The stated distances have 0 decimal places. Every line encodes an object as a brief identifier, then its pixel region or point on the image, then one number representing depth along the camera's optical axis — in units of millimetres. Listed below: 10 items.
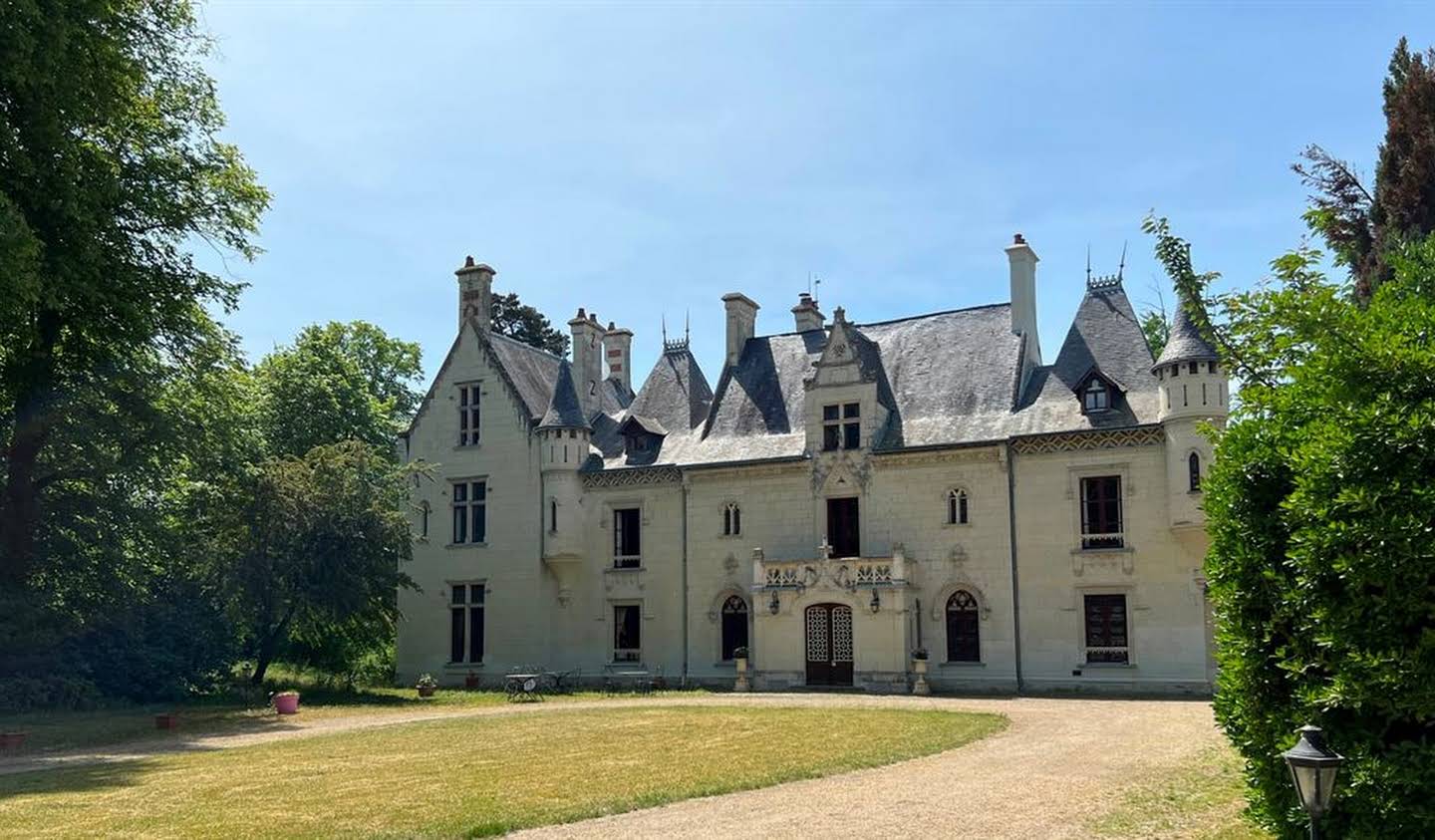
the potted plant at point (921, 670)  28020
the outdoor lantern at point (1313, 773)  6812
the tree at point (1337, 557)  6910
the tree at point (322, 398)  42188
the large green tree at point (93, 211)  21484
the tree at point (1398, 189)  21609
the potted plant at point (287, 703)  25000
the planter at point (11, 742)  19188
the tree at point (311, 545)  28469
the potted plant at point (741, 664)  30122
